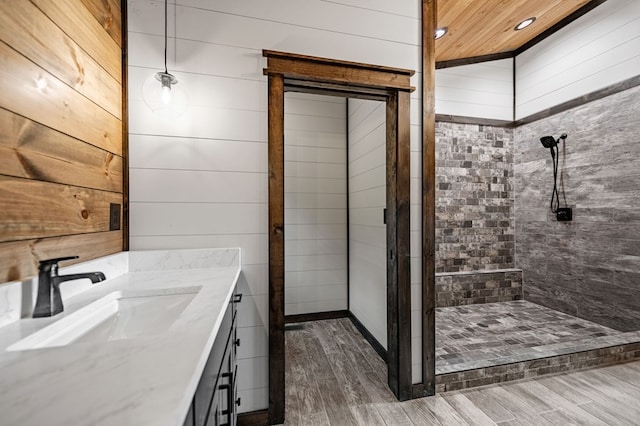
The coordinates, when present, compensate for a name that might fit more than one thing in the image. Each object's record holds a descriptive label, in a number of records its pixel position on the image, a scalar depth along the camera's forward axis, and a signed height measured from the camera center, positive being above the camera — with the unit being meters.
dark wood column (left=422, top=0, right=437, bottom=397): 1.86 +0.11
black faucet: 0.85 -0.23
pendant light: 1.43 +0.64
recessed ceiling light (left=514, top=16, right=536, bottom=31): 2.91 +2.01
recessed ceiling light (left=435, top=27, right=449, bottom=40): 2.84 +1.88
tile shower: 2.24 -0.38
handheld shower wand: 3.13 +0.54
